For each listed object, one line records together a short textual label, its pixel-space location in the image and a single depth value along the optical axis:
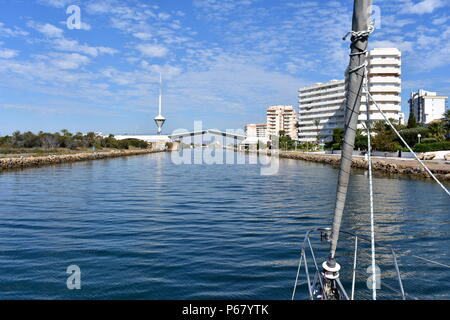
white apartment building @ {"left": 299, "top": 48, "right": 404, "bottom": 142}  97.19
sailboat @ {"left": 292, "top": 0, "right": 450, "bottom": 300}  4.16
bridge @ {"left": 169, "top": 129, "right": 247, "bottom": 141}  190.15
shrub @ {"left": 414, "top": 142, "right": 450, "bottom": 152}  51.62
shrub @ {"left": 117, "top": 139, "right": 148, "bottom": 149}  148.35
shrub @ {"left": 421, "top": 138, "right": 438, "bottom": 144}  60.62
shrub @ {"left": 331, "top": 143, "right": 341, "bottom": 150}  91.66
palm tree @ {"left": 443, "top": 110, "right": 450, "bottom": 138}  64.22
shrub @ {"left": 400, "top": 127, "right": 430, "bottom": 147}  65.81
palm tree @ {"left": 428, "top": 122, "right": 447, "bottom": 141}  61.67
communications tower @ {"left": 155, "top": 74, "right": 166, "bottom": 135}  180.75
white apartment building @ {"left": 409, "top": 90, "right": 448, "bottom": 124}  154.64
